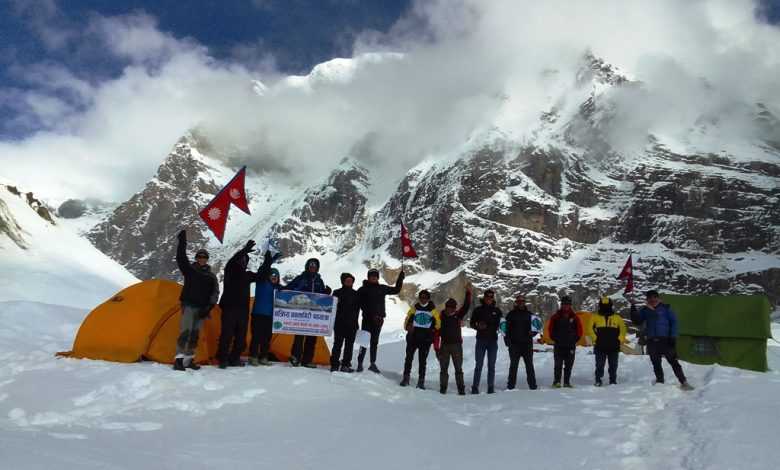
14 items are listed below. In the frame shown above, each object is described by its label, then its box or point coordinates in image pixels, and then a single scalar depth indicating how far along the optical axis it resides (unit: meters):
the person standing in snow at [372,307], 13.09
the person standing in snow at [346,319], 12.76
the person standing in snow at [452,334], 12.88
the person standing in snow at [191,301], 10.78
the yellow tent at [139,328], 11.33
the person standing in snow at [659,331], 12.41
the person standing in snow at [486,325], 13.61
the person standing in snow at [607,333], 13.72
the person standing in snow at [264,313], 12.08
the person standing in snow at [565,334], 13.56
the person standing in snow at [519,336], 13.51
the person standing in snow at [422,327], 12.95
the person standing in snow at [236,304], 11.37
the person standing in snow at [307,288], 12.71
